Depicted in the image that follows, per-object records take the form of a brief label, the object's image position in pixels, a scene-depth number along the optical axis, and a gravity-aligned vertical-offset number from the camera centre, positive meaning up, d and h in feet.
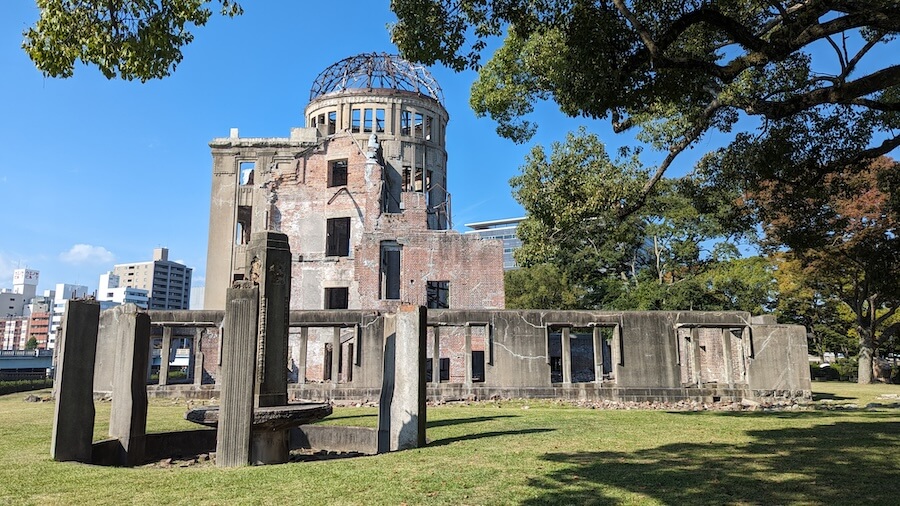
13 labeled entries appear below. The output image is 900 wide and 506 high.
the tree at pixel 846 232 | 35.81 +10.12
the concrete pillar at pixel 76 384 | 25.82 -0.90
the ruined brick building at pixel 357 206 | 93.86 +26.43
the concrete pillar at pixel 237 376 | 24.93 -0.56
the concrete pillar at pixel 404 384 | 29.37 -1.06
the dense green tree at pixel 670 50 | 22.70 +12.45
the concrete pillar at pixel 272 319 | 28.27 +1.98
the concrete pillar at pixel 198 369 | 65.45 -0.77
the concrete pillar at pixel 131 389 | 30.04 -1.30
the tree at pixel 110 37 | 19.85 +10.71
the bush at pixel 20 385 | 90.43 -3.44
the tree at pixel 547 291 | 125.70 +14.17
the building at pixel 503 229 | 410.60 +92.19
